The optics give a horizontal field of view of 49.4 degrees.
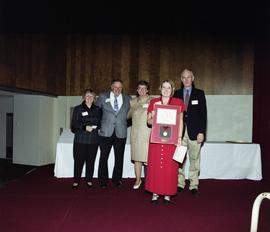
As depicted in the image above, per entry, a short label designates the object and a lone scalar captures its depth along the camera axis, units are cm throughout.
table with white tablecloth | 407
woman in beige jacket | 334
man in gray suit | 349
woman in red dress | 282
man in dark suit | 321
